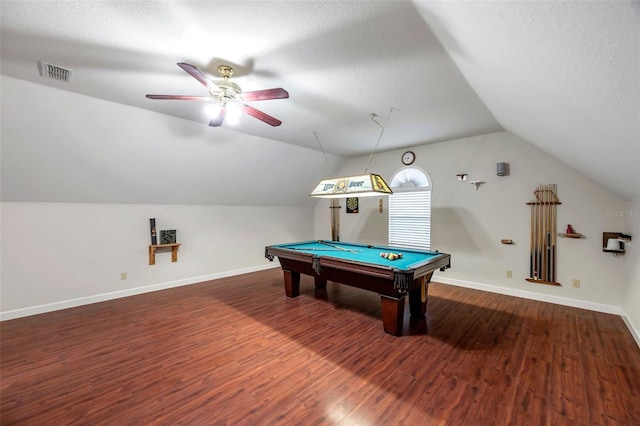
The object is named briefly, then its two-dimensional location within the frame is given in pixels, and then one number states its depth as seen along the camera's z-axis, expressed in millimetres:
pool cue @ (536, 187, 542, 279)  4180
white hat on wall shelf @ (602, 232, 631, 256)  3471
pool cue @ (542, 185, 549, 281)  4121
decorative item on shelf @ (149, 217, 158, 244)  4754
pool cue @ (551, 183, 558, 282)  4066
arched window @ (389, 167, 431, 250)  5434
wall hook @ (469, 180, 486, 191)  4704
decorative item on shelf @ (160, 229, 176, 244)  4914
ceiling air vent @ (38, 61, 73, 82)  2476
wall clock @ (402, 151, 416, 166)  5538
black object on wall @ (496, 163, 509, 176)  4438
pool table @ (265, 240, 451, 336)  2914
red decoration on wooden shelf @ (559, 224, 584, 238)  3896
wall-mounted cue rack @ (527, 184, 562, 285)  4078
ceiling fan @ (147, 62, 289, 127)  2301
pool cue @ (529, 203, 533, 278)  4254
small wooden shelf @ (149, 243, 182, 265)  4738
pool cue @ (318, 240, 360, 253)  4203
